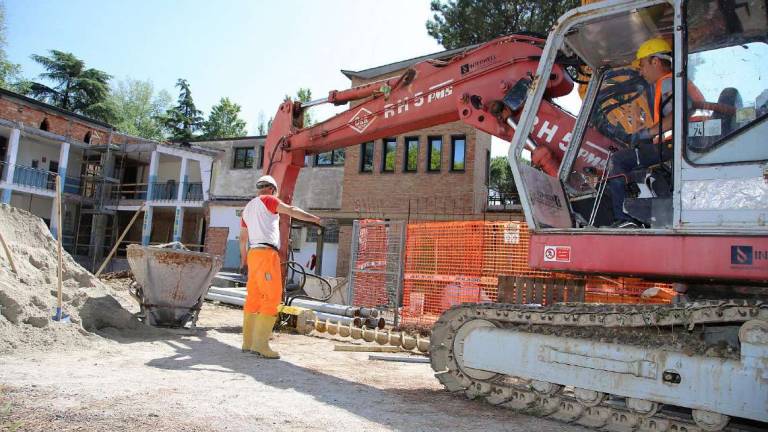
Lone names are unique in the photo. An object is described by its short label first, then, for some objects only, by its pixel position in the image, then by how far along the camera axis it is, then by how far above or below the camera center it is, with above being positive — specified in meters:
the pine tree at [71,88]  49.34 +14.24
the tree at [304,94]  59.15 +18.33
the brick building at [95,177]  29.38 +4.17
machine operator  4.05 +1.18
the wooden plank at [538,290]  7.49 -0.11
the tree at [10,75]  45.75 +14.34
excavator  3.38 +0.36
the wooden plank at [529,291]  7.48 -0.12
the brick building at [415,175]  22.05 +4.05
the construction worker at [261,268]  6.17 -0.07
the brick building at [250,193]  25.38 +3.43
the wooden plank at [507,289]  7.53 -0.12
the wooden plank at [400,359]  6.73 -1.05
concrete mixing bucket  7.74 -0.36
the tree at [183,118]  55.16 +13.83
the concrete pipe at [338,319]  8.85 -0.83
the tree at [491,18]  23.25 +11.36
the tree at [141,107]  61.44 +16.90
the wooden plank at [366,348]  7.29 -1.03
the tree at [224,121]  57.94 +14.65
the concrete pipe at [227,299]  11.75 -0.85
